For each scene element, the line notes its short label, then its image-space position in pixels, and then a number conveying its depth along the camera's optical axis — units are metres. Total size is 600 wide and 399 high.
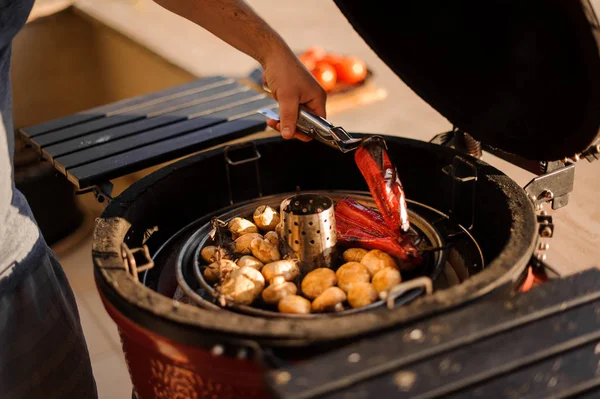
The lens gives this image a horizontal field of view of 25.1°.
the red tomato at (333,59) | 2.89
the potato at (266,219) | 1.92
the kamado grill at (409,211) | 1.53
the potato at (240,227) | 1.90
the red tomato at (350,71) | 2.87
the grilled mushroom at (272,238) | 1.87
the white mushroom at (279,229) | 1.86
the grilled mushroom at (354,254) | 1.84
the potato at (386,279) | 1.75
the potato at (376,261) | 1.80
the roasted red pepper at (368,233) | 1.82
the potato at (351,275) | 1.77
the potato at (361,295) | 1.73
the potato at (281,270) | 1.78
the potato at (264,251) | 1.83
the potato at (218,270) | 1.80
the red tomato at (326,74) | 2.80
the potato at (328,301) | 1.73
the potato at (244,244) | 1.86
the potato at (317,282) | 1.76
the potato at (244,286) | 1.75
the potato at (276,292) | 1.75
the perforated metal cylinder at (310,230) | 1.80
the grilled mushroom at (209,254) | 1.86
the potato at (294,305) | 1.72
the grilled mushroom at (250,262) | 1.81
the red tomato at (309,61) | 2.90
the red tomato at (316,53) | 2.97
